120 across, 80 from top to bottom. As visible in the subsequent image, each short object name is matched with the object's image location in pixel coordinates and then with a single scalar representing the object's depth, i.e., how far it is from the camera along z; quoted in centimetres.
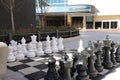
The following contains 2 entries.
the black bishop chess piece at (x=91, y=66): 203
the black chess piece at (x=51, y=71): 177
